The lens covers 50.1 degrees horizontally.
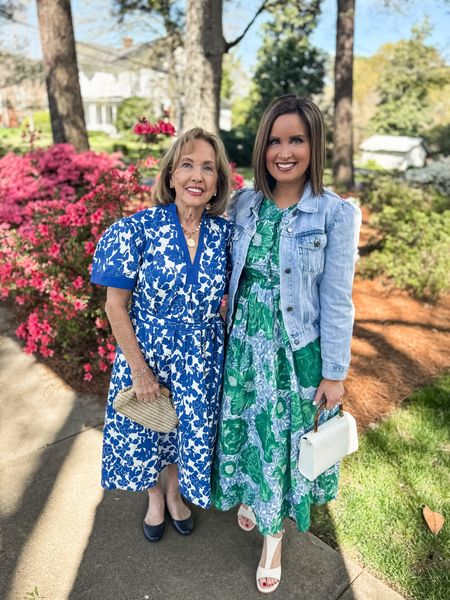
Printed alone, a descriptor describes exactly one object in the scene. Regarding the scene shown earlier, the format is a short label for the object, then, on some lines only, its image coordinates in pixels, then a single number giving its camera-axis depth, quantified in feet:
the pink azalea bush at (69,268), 11.56
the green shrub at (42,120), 111.14
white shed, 107.45
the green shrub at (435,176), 25.89
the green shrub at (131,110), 90.12
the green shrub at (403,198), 19.99
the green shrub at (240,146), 76.18
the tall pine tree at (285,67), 75.10
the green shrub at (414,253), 17.51
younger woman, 5.73
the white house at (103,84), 127.47
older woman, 5.92
